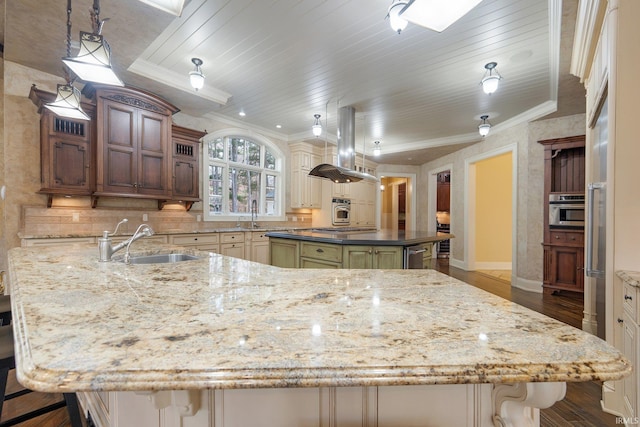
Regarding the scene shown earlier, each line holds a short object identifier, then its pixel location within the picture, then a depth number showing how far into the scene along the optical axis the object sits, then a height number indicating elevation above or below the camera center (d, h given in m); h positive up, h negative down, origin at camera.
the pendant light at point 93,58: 1.56 +0.84
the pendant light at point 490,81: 3.03 +1.41
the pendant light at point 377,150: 5.85 +1.28
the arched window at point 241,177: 5.02 +0.66
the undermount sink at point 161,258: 1.92 -0.33
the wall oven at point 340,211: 6.40 +0.02
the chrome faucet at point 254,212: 5.44 -0.01
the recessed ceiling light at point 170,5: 1.90 +1.40
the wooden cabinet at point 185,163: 4.12 +0.71
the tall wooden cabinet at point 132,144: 3.31 +0.84
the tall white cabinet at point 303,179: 6.09 +0.71
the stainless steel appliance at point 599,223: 1.90 -0.07
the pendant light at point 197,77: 3.02 +1.43
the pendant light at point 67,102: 2.14 +0.82
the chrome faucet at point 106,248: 1.61 -0.22
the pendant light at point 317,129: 4.41 +1.28
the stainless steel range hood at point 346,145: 4.25 +1.03
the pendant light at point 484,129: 4.25 +1.26
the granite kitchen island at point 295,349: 0.50 -0.28
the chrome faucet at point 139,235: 1.60 -0.15
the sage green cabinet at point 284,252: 3.41 -0.51
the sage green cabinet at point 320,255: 3.00 -0.47
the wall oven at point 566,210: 3.89 +0.05
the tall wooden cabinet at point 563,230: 3.94 -0.23
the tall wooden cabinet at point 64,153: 3.06 +0.65
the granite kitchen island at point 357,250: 2.85 -0.40
